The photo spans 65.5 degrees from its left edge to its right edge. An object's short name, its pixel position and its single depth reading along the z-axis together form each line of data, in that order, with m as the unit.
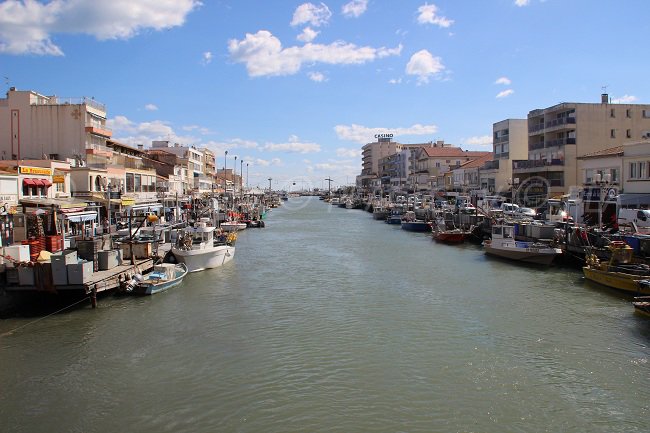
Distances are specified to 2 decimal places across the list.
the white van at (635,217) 28.77
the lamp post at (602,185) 33.06
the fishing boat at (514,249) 30.53
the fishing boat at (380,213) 83.62
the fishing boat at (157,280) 22.25
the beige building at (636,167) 34.16
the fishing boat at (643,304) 18.00
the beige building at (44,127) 42.50
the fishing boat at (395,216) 73.00
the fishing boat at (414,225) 59.98
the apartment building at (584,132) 50.12
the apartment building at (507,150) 63.12
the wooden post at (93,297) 19.80
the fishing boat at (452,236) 44.59
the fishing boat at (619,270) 21.69
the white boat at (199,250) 28.70
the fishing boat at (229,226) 49.93
